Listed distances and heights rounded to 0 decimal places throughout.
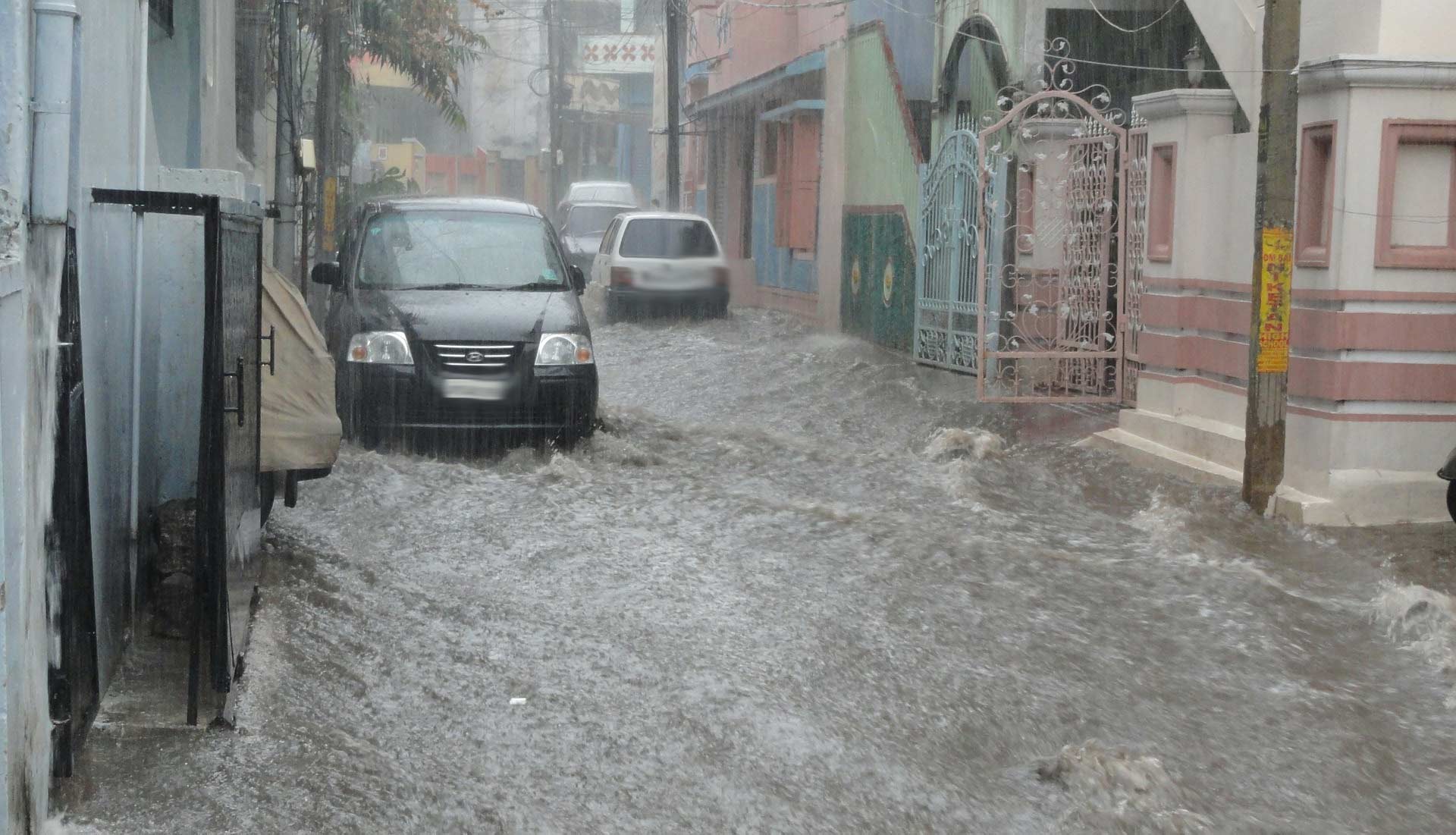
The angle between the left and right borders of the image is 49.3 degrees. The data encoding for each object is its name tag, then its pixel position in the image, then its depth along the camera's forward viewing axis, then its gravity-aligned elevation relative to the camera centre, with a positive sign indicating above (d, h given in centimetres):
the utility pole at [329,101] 1750 +203
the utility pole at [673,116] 2884 +321
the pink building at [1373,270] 830 +21
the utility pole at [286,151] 1391 +117
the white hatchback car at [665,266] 2141 +31
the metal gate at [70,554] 403 -74
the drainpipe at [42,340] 365 -16
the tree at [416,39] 2294 +359
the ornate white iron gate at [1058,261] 1212 +33
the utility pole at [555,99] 4969 +596
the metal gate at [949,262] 1409 +32
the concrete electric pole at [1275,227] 851 +43
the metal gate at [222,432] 441 -46
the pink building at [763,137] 2258 +257
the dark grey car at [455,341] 984 -36
